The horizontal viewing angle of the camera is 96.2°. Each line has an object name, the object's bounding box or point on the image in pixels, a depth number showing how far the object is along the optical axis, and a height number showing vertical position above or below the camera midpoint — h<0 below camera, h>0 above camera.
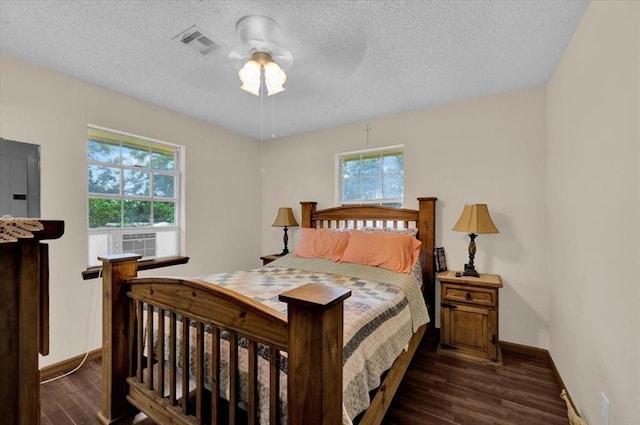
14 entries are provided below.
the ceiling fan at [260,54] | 1.72 +1.04
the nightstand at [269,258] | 3.65 -0.60
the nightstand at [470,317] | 2.41 -0.93
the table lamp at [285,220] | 3.80 -0.12
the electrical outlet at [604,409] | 1.35 -0.95
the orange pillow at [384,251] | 2.57 -0.37
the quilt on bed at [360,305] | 1.28 -0.59
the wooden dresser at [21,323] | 0.62 -0.24
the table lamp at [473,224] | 2.53 -0.12
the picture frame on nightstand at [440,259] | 2.86 -0.49
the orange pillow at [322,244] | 2.99 -0.36
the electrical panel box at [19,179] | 2.08 +0.25
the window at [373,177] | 3.35 +0.42
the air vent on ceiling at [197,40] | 1.80 +1.13
